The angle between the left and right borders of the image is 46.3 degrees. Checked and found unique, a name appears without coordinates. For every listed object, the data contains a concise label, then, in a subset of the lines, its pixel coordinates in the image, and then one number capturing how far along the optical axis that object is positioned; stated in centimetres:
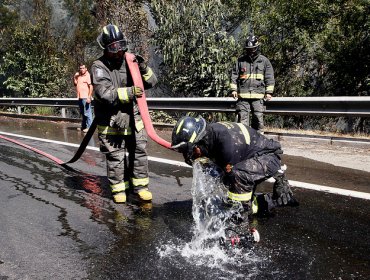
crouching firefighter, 376
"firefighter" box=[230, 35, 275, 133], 753
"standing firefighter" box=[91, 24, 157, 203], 468
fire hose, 472
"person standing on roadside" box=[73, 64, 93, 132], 1103
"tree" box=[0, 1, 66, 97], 1825
